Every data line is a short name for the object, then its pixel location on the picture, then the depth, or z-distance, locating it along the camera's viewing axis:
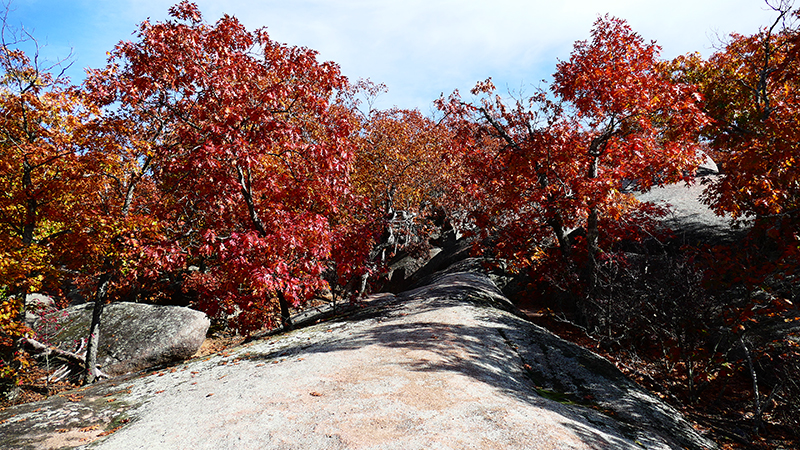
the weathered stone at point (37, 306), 12.15
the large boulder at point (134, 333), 11.65
